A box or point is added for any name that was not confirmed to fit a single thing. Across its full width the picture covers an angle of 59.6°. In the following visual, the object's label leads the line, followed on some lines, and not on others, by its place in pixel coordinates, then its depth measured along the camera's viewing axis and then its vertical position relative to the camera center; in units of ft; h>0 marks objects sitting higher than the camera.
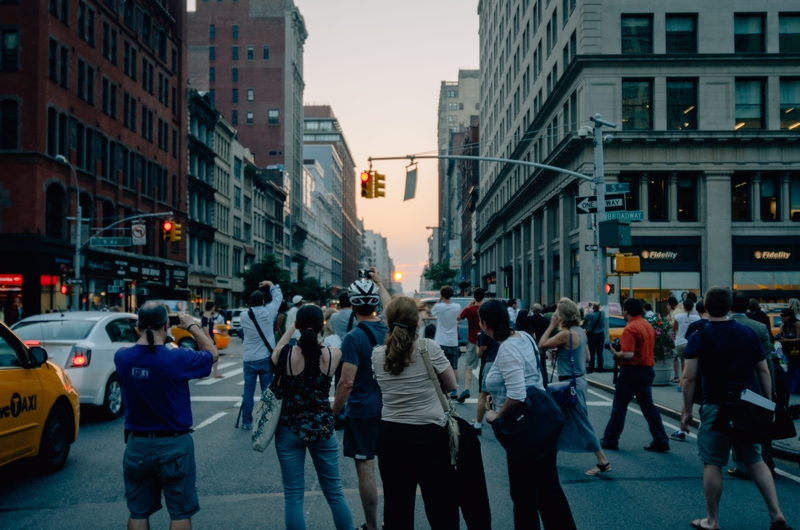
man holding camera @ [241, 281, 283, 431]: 32.14 -2.74
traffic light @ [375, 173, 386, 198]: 71.97 +9.74
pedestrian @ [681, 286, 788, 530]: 18.21 -2.71
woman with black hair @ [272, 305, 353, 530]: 15.92 -3.24
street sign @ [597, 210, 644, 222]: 57.79 +5.27
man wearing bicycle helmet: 17.42 -2.88
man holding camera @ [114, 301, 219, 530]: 14.29 -3.05
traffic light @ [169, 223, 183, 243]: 101.17 +6.43
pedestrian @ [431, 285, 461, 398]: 40.65 -2.53
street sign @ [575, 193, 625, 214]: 59.00 +6.58
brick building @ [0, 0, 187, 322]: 109.81 +26.09
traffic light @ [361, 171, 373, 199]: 70.38 +9.60
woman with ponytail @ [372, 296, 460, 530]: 13.96 -3.13
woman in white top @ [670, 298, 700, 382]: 43.72 -2.79
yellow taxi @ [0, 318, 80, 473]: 21.90 -4.39
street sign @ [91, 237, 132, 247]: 104.37 +5.54
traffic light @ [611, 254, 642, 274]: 58.54 +1.25
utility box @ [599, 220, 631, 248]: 56.54 +3.74
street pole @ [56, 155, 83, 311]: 104.85 +2.11
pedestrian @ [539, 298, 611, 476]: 23.12 -3.20
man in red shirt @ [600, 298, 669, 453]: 27.45 -3.71
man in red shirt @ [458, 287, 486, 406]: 40.09 -2.60
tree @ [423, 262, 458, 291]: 330.34 +2.20
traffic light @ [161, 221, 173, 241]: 102.01 +7.07
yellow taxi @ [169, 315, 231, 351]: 70.69 -6.45
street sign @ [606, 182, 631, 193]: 58.75 +7.71
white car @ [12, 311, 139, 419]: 34.35 -3.41
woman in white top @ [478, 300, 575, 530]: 15.55 -2.93
